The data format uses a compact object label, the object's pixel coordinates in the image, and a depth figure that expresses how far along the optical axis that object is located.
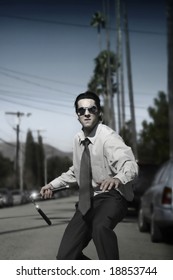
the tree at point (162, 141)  17.65
